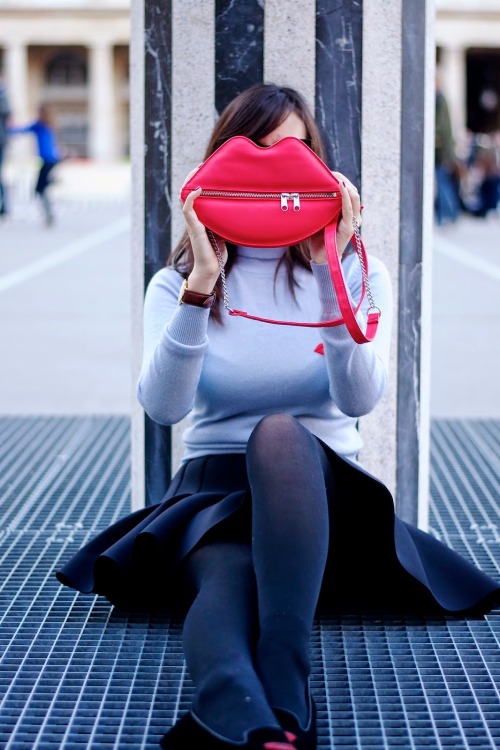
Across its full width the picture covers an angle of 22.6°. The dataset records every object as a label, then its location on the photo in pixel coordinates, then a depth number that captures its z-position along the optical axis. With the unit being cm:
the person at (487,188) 1886
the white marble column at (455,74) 6234
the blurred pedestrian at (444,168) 1469
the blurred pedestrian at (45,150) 1658
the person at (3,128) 1697
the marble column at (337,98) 334
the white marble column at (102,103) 6394
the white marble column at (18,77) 6425
